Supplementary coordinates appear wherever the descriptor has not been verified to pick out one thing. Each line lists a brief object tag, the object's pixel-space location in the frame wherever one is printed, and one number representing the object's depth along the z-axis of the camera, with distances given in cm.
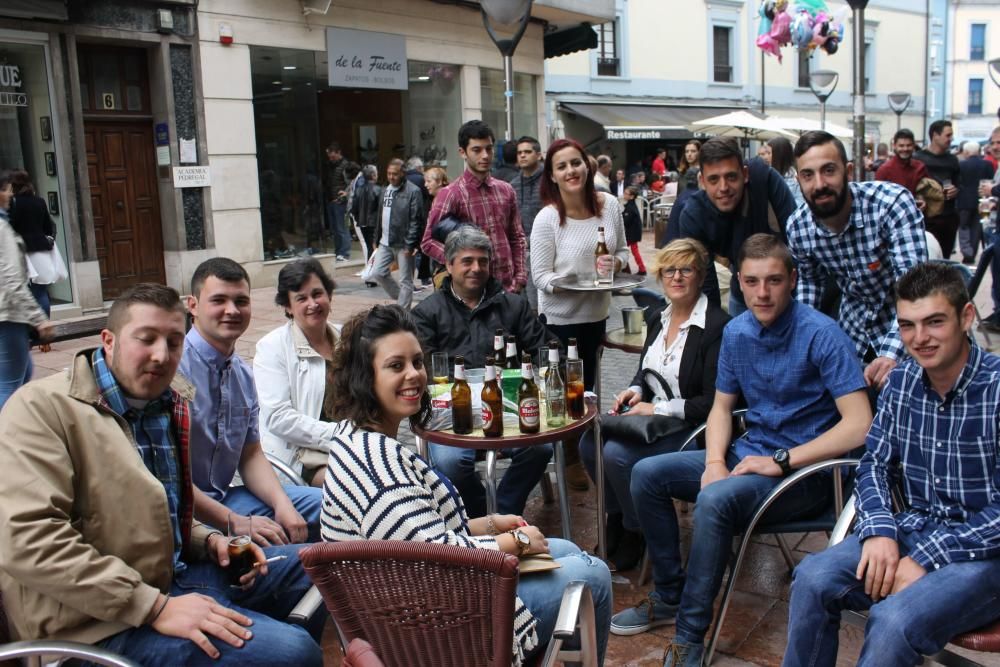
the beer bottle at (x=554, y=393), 357
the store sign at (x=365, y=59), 1377
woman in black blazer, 378
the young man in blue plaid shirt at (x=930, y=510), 244
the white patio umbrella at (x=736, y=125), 1939
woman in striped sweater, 217
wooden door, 1127
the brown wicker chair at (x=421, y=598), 179
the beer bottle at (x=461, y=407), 337
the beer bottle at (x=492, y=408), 333
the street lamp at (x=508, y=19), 717
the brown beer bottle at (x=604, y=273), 498
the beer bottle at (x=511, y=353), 384
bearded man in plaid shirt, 356
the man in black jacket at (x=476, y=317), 411
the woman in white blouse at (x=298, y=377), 372
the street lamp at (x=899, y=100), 2469
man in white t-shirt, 1041
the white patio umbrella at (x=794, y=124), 2140
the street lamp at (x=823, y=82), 1983
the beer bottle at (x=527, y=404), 338
